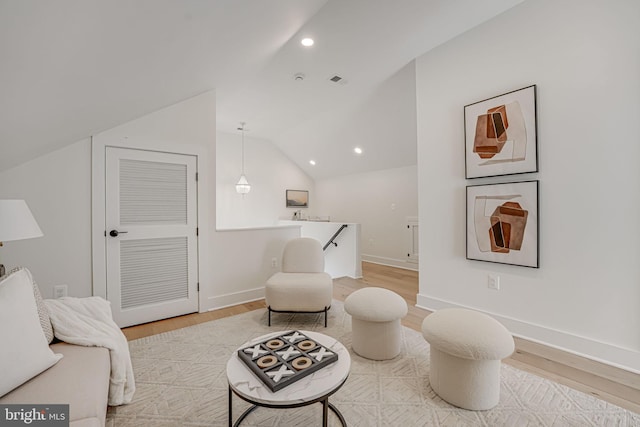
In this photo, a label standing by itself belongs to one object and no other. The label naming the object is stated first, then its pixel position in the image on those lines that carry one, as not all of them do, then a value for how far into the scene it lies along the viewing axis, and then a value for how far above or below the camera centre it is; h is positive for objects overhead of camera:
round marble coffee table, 1.23 -0.79
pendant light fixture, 5.95 +0.55
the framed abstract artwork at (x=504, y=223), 2.44 -0.10
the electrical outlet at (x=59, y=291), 2.60 -0.70
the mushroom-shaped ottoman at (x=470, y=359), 1.61 -0.85
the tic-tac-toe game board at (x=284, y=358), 1.35 -0.76
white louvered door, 2.87 -0.23
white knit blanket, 1.57 -0.67
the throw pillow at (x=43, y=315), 1.48 -0.53
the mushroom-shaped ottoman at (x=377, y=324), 2.18 -0.87
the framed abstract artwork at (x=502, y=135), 2.44 +0.69
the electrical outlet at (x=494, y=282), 2.70 -0.66
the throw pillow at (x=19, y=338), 1.11 -0.51
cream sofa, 1.10 -0.69
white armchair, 2.84 -0.80
